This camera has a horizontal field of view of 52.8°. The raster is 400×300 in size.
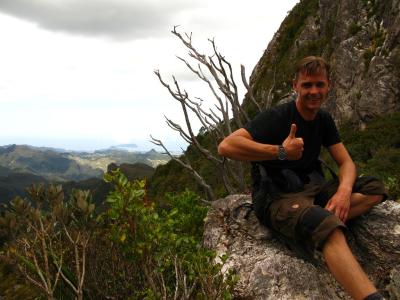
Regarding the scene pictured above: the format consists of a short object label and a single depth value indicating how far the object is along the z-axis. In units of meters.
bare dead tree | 6.25
